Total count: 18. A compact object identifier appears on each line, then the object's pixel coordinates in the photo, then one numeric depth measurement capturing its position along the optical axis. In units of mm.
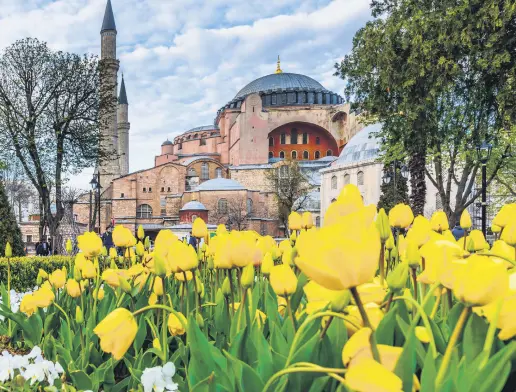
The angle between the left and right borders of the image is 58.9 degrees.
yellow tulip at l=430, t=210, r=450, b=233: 2268
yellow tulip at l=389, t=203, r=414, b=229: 2109
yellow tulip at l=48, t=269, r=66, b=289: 2135
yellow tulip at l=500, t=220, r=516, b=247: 1387
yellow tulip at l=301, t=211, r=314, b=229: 2621
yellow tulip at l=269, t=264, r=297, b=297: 1323
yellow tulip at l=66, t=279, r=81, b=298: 2035
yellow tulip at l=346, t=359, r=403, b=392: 630
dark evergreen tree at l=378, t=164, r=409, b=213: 22969
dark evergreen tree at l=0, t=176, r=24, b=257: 8961
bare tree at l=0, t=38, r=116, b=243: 18500
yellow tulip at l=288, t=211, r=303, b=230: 2627
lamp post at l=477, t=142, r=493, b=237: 9617
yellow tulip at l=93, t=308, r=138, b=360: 1062
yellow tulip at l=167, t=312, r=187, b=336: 1491
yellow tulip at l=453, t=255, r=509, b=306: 783
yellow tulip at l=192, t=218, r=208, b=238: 2523
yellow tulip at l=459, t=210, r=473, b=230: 2463
